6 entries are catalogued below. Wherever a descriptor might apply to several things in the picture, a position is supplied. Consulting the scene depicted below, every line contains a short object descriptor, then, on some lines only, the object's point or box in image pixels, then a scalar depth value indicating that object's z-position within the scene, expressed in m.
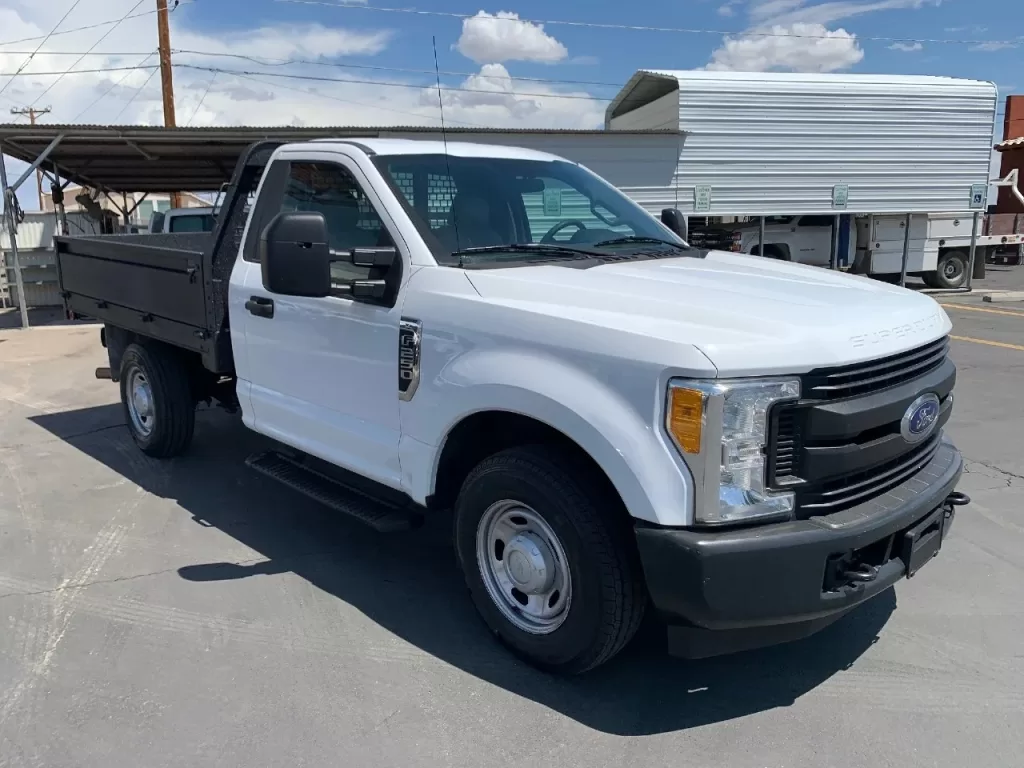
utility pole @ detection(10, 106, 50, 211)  46.84
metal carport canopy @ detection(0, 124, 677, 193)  13.08
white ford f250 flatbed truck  2.67
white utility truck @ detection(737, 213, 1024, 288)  17.59
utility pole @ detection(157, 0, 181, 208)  21.12
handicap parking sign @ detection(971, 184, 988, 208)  17.94
